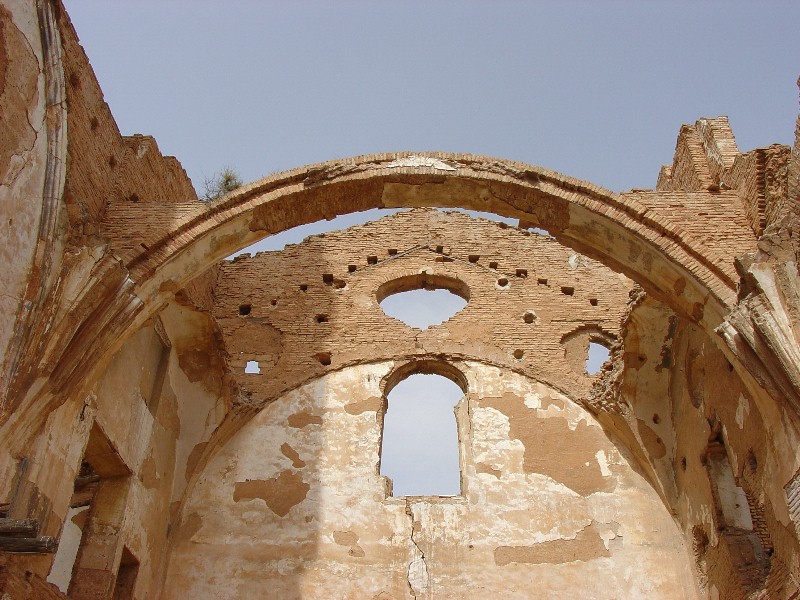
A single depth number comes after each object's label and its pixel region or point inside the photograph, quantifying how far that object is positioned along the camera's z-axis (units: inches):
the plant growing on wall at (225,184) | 473.1
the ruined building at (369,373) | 269.4
